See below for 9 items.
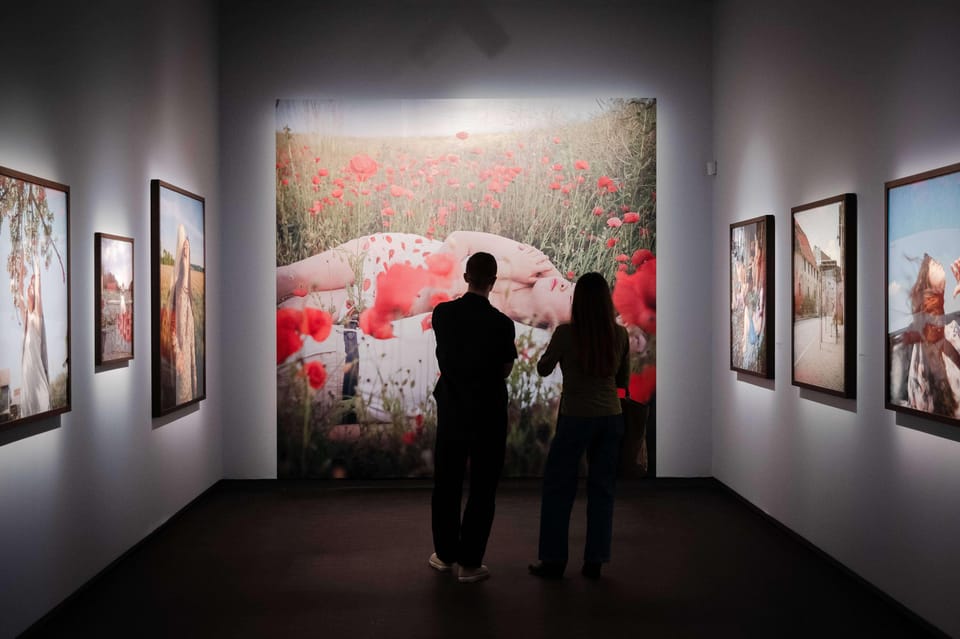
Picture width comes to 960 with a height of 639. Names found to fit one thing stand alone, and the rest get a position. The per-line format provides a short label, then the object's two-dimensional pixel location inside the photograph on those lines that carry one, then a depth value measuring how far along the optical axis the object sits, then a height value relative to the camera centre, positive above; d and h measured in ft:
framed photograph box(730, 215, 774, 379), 20.17 +0.48
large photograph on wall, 24.26 +2.10
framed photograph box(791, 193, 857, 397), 15.85 +0.39
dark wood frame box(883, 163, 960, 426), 13.48 +0.30
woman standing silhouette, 15.55 -1.80
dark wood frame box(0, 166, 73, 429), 12.65 +1.28
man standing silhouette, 15.92 -1.47
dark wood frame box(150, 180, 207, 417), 18.85 +0.72
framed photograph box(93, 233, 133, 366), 16.01 +0.50
